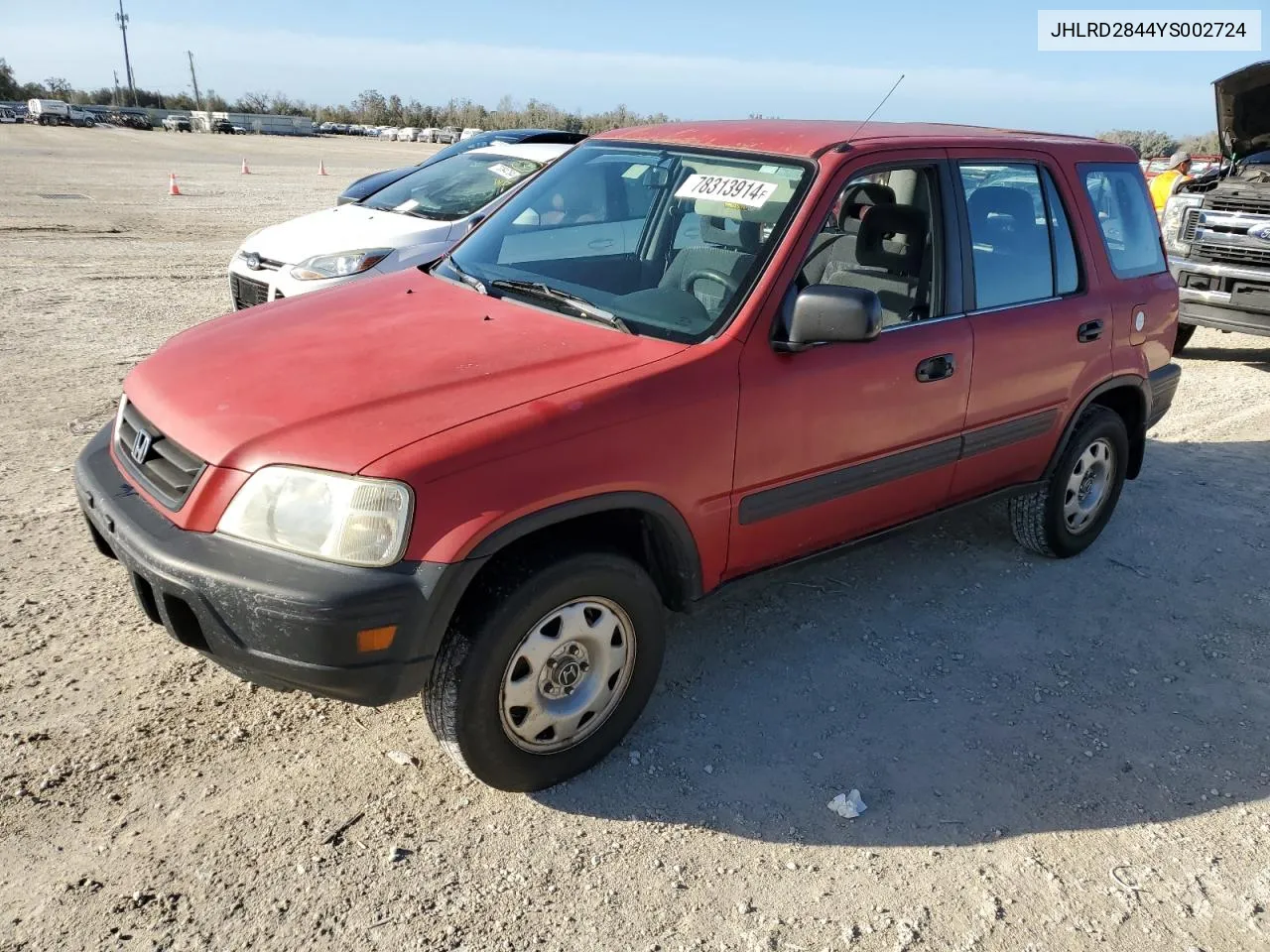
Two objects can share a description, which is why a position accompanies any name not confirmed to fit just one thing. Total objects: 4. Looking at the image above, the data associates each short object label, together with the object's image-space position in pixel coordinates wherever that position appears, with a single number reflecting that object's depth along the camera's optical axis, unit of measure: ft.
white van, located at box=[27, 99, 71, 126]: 205.01
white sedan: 22.59
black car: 29.14
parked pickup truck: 26.63
